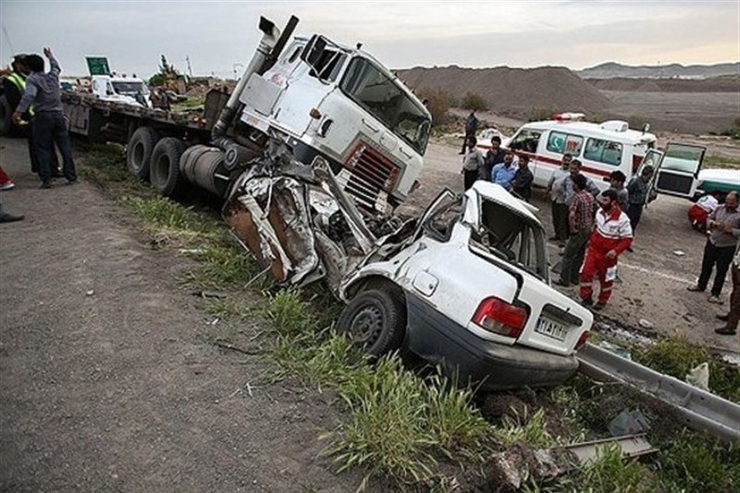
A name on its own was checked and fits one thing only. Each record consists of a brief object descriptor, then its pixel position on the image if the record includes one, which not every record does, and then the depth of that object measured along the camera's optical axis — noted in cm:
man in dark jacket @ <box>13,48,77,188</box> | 689
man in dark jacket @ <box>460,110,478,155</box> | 1867
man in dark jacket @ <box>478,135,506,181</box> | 1097
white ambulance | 1125
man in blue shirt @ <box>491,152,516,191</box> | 1019
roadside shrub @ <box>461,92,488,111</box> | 3678
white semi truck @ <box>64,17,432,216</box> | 706
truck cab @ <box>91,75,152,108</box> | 1764
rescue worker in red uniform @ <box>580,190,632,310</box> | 673
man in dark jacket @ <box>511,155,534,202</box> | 1013
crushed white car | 357
